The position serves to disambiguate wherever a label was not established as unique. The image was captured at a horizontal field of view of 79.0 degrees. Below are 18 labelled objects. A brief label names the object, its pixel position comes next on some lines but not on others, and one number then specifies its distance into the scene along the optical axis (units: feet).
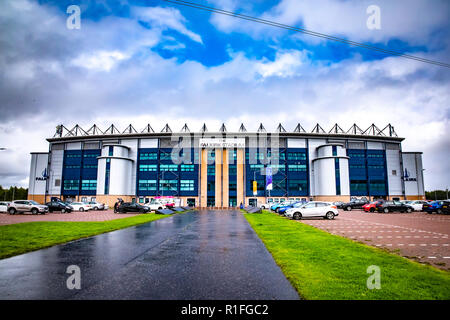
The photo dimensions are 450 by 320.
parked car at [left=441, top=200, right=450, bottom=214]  102.75
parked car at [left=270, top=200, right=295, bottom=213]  135.17
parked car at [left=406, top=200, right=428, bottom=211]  125.90
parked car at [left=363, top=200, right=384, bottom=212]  118.01
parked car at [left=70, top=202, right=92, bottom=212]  139.03
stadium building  219.61
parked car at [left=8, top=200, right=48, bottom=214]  104.64
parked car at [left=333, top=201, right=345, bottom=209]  150.03
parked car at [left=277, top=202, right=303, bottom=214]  107.51
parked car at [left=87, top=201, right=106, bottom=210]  151.08
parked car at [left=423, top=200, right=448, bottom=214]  105.03
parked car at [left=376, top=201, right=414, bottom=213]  115.39
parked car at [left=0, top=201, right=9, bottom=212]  109.40
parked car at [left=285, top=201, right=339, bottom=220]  80.84
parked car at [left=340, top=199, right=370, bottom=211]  144.66
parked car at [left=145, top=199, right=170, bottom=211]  134.61
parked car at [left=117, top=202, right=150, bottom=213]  122.42
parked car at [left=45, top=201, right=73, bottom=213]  120.88
